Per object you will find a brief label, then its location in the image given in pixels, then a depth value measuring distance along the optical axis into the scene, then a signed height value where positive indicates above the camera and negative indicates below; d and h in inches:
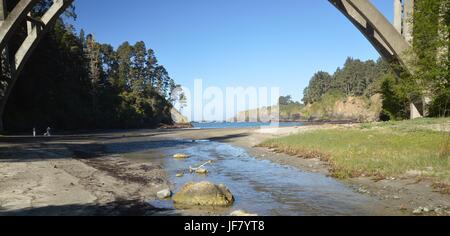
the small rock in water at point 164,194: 428.1 -87.9
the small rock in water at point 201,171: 658.6 -96.3
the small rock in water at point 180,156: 927.8 -97.1
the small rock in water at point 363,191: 445.7 -90.9
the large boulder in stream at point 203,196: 388.8 -83.4
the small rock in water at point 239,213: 323.7 -84.0
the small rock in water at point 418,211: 341.5 -88.4
